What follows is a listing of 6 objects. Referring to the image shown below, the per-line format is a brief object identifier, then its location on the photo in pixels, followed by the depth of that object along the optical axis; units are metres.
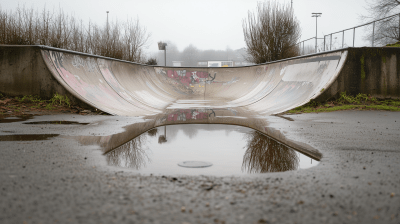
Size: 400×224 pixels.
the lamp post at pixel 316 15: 36.34
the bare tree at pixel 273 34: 17.72
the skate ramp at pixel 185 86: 6.86
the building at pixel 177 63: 88.86
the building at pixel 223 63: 70.99
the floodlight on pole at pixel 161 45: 24.73
